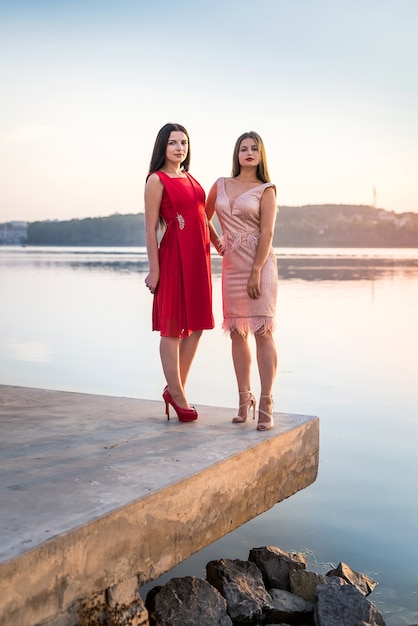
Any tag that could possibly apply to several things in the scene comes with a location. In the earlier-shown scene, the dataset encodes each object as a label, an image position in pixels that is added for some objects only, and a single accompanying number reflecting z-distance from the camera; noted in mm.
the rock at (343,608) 3725
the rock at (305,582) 4082
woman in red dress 4547
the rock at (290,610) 3906
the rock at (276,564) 4254
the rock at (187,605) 3584
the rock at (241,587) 3838
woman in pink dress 4520
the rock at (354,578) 4270
